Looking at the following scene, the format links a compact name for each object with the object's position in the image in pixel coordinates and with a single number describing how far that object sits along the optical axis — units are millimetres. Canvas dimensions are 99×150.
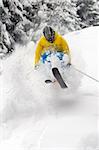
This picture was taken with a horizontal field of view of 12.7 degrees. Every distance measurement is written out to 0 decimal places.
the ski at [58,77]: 10203
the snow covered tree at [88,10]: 24359
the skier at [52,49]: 10516
